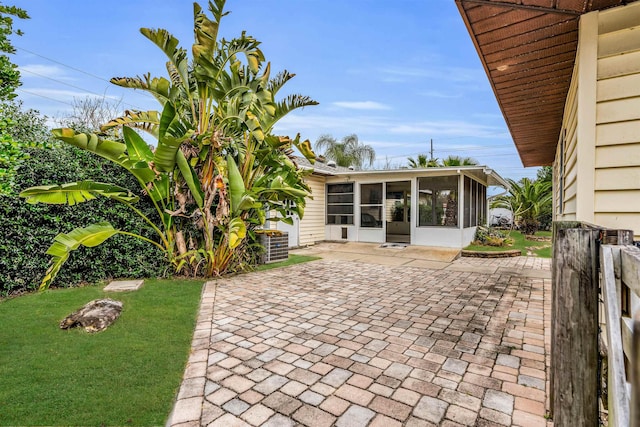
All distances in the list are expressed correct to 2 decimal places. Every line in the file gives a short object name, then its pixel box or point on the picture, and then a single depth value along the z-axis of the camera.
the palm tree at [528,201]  15.63
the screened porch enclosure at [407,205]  10.49
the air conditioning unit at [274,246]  7.76
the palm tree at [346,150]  23.31
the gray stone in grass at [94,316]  3.61
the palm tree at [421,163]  15.61
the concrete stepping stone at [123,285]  5.12
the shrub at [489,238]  11.19
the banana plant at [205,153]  5.12
